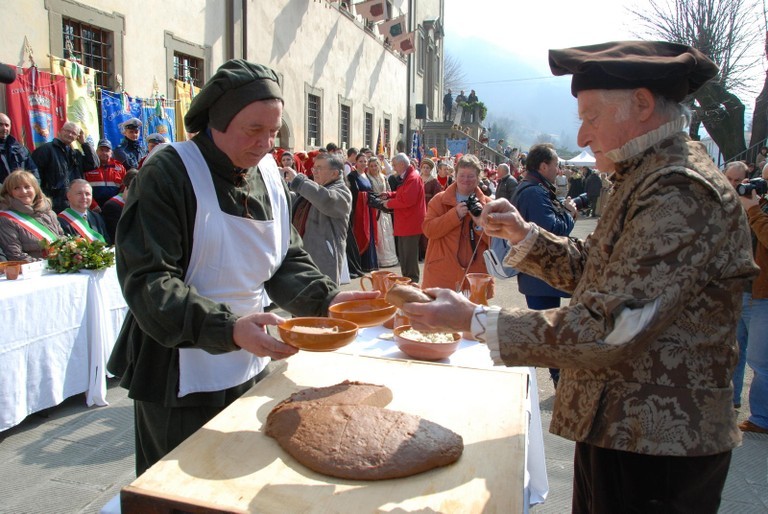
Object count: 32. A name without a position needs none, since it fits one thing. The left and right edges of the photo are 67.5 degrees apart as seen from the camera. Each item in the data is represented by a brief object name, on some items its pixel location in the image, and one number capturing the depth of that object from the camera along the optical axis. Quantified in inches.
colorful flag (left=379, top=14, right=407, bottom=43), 813.9
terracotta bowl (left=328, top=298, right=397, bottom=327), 77.3
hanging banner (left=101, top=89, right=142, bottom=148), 320.2
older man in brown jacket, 55.1
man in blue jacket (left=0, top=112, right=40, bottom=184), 247.1
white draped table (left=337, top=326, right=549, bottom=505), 96.7
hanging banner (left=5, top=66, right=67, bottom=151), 272.1
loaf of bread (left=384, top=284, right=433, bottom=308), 65.1
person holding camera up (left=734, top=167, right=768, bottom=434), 152.2
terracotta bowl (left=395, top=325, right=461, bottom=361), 99.6
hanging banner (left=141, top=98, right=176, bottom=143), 349.4
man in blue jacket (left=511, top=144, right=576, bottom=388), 171.9
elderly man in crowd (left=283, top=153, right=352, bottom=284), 224.2
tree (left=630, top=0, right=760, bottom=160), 770.2
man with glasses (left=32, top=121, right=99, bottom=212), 269.4
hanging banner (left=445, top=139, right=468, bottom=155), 962.1
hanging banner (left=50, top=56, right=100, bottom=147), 292.7
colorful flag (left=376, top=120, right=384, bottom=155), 848.9
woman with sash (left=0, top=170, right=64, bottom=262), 189.9
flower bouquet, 174.4
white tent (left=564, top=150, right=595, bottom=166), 1107.5
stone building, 299.3
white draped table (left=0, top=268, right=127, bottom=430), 148.9
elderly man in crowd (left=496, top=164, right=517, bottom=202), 330.3
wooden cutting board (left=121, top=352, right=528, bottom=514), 52.9
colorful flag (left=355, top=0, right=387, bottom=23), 721.0
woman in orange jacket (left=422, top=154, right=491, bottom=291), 188.2
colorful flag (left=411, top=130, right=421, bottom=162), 939.3
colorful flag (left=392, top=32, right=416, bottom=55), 841.5
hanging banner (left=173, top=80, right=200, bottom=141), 378.3
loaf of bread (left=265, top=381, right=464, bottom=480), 58.2
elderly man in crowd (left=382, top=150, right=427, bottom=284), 324.5
